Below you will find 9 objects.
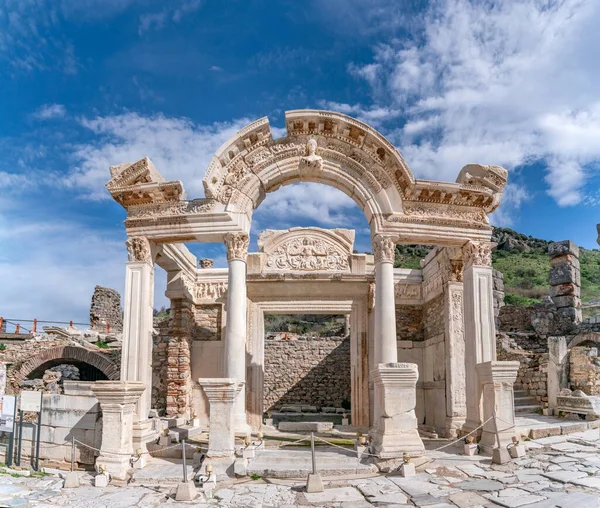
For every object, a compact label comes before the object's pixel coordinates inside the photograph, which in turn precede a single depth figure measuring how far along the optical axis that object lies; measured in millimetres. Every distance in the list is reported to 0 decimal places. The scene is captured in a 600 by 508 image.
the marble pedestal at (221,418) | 8523
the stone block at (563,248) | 21141
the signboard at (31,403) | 9805
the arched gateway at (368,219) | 10578
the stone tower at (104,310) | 28047
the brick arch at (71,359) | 18688
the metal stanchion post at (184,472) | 7502
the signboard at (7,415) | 9773
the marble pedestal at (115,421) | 8578
